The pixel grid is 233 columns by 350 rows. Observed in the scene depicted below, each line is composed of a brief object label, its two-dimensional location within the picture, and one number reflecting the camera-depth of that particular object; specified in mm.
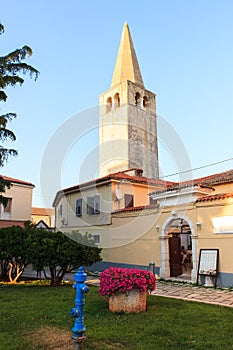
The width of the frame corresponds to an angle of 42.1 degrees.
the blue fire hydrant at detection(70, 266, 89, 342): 4598
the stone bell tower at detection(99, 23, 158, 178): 34938
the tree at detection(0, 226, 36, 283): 11562
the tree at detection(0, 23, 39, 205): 12562
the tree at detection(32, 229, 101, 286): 11180
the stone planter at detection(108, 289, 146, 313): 7339
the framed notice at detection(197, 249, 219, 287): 12023
